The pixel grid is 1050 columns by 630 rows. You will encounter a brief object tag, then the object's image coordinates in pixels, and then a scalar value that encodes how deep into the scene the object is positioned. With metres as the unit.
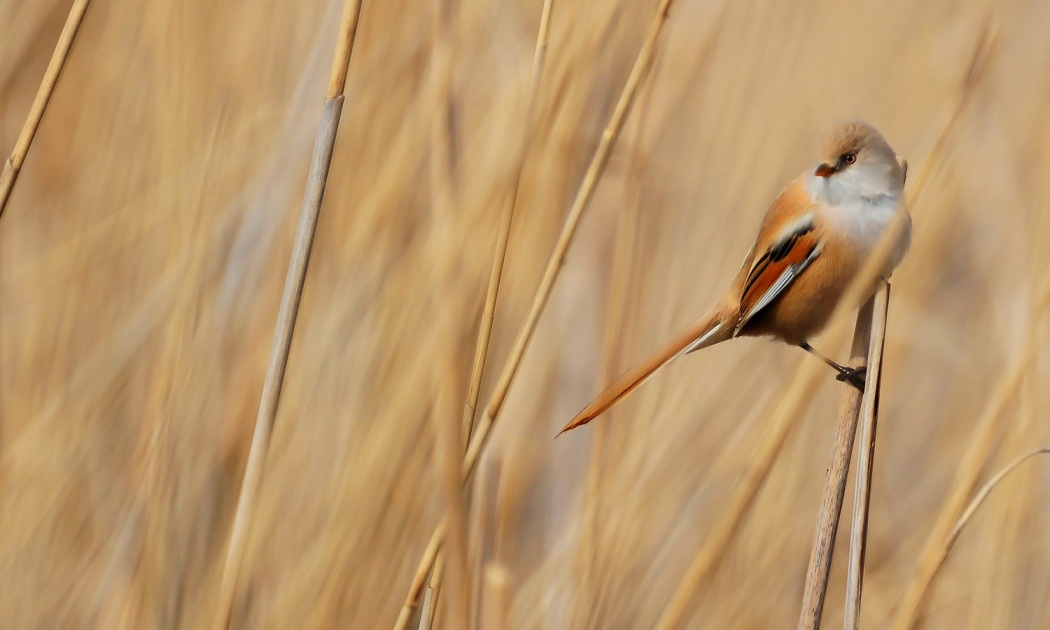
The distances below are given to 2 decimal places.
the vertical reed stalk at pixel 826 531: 6.19
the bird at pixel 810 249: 6.26
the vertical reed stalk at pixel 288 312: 6.18
